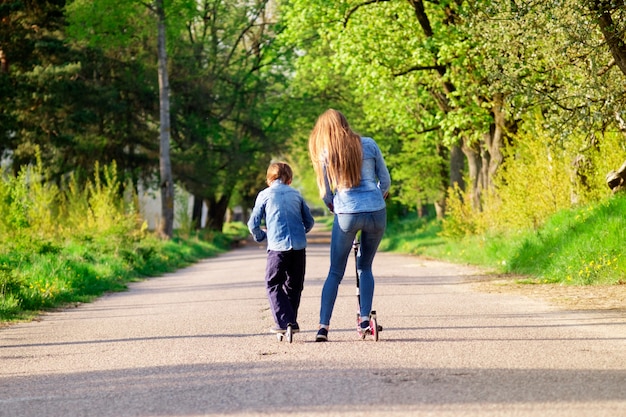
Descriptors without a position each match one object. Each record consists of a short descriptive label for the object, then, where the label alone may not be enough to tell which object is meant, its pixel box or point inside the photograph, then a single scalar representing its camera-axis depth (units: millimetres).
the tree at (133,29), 66625
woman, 17875
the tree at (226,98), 85125
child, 19062
